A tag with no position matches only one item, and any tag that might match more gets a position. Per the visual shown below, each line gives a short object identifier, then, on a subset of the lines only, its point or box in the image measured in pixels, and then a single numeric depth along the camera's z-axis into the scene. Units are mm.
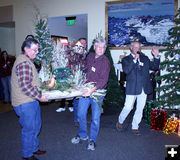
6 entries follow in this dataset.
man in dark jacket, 2830
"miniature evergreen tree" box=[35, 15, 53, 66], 1912
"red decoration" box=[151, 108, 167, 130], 3225
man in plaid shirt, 1823
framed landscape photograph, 4281
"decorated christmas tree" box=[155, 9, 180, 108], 3023
